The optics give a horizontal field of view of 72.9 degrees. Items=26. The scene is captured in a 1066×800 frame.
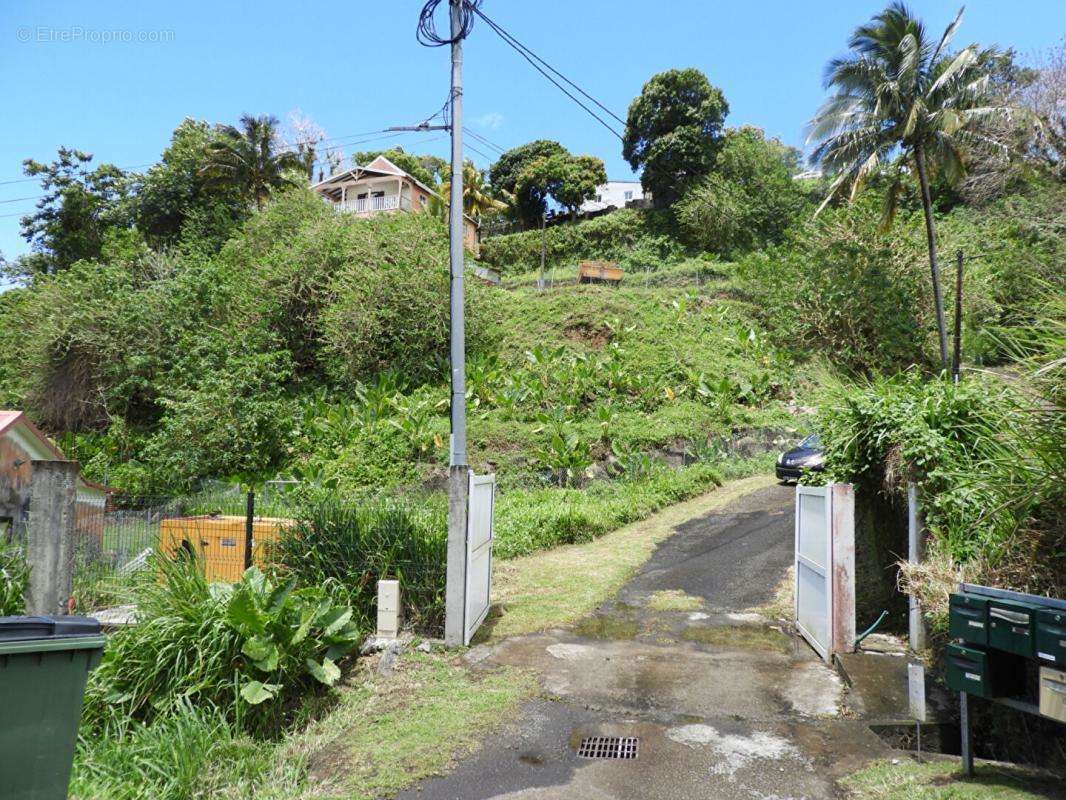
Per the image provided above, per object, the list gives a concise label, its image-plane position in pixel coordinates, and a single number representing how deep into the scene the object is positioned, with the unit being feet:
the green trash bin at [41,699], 12.07
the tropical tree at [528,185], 158.51
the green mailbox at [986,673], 13.65
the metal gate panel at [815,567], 22.71
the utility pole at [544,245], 129.85
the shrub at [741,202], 129.18
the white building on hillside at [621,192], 236.10
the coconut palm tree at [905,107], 67.10
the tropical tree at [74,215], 119.24
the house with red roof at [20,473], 27.40
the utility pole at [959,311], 69.92
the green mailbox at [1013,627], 12.71
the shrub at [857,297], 80.84
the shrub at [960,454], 15.12
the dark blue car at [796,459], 52.37
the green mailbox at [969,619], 13.73
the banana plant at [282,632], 19.25
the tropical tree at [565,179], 153.28
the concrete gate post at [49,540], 20.24
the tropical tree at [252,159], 106.22
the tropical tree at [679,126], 137.18
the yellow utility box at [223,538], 26.61
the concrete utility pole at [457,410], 24.25
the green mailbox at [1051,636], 12.08
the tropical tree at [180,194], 115.03
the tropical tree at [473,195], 139.64
